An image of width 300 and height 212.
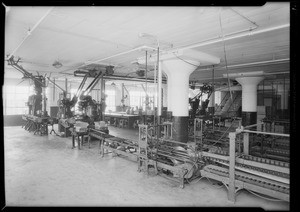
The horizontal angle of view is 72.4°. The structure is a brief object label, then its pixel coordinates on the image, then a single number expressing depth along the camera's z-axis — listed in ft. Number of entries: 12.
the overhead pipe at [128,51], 23.46
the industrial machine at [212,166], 13.92
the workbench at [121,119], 50.83
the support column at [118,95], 77.63
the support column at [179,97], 27.22
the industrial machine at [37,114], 39.50
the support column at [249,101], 45.55
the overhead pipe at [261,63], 29.75
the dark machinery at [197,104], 45.06
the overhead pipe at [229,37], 17.30
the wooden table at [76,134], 29.30
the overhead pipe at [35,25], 15.18
